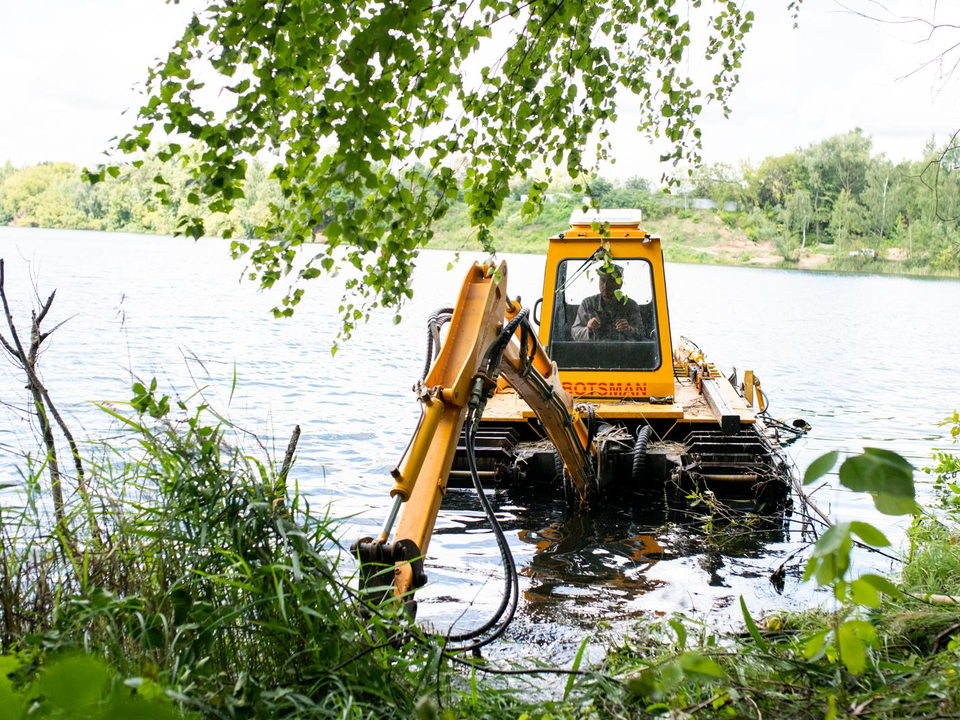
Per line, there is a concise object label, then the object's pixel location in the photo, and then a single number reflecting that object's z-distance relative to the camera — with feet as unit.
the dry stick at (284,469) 11.23
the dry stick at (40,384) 13.34
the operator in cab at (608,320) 31.89
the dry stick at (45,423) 12.66
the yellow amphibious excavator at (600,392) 18.81
